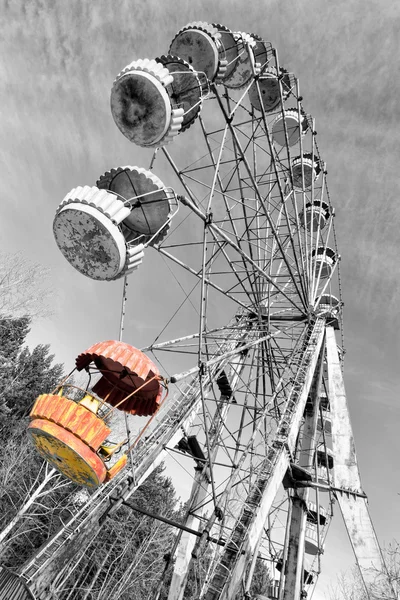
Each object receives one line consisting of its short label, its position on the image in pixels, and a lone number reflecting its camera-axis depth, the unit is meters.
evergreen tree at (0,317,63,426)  27.62
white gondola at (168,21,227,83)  7.80
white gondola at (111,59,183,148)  5.04
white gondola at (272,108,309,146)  13.46
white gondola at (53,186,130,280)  4.25
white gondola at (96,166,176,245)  5.64
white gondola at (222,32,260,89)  9.18
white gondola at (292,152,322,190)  14.91
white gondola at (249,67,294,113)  11.49
